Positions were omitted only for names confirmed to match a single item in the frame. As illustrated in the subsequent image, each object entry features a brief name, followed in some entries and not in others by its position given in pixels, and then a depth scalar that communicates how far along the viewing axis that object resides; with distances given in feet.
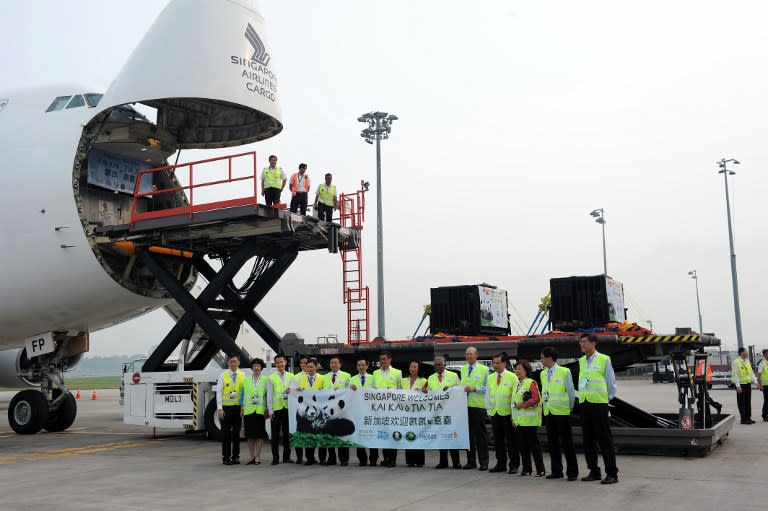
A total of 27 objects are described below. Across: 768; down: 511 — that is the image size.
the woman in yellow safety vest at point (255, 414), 37.91
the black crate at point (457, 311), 49.26
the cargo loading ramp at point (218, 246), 48.16
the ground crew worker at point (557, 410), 31.17
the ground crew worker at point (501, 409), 33.65
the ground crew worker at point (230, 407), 37.58
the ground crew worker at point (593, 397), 30.30
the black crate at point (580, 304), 44.70
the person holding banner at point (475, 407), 34.42
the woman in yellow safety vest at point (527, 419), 32.14
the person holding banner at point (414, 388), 35.81
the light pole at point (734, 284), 138.62
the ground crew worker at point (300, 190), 51.03
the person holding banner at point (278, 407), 38.27
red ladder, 54.49
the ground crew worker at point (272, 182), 49.19
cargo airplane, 47.96
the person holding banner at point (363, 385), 36.83
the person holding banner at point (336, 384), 36.99
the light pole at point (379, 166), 100.68
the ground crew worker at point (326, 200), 53.42
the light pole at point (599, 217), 177.88
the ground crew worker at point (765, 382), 58.39
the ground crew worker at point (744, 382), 56.80
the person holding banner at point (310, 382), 37.74
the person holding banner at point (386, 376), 37.22
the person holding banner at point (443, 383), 35.27
